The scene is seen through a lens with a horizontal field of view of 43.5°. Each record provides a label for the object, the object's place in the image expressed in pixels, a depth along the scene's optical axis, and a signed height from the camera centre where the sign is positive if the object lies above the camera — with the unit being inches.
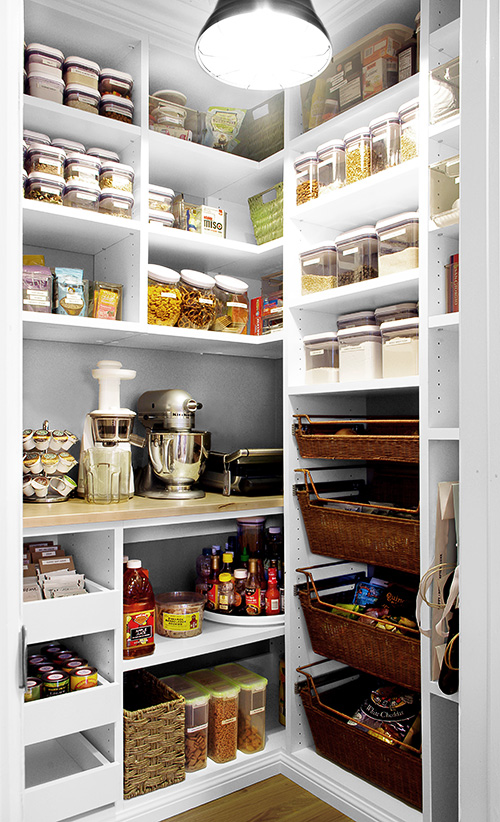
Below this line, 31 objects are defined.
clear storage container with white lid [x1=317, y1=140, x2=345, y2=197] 80.2 +32.7
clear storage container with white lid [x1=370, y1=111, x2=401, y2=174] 72.9 +32.6
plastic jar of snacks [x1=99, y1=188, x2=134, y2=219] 79.4 +27.4
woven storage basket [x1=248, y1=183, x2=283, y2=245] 92.5 +30.6
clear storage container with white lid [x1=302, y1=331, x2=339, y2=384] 83.6 +8.2
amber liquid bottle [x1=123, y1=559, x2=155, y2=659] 76.0 -24.0
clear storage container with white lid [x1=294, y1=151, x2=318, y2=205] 84.7 +32.8
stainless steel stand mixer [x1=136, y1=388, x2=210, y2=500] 86.8 -4.3
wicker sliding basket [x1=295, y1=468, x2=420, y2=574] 71.0 -14.0
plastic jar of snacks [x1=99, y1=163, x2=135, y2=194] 80.0 +30.9
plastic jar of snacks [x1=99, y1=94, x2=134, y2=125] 80.9 +40.3
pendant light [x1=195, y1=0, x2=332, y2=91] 59.7 +38.6
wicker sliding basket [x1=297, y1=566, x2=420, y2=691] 70.5 -27.5
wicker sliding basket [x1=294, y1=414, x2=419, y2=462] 70.4 -2.9
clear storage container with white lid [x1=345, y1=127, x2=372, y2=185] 76.0 +32.1
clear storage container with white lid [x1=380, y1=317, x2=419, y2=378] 70.8 +8.0
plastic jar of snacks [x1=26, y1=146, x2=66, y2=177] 75.5 +31.3
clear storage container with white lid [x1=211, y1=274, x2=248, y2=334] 92.4 +16.8
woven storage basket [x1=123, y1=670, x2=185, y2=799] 74.5 -40.0
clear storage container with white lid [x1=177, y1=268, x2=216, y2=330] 87.2 +16.5
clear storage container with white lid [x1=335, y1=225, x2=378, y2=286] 78.0 +20.5
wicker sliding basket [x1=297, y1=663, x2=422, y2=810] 70.8 -40.4
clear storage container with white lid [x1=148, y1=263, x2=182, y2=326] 83.5 +16.3
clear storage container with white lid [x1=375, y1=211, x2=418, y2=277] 71.5 +20.2
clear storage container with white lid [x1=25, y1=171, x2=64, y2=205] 75.1 +27.7
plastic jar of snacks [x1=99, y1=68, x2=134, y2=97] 81.0 +43.6
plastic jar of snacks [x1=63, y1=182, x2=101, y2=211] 77.4 +27.7
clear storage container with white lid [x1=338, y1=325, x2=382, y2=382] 76.5 +7.8
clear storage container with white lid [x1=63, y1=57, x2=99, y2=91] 78.5 +43.6
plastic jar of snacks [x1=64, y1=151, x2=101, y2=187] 78.0 +31.1
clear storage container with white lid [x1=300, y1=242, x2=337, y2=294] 83.7 +20.2
